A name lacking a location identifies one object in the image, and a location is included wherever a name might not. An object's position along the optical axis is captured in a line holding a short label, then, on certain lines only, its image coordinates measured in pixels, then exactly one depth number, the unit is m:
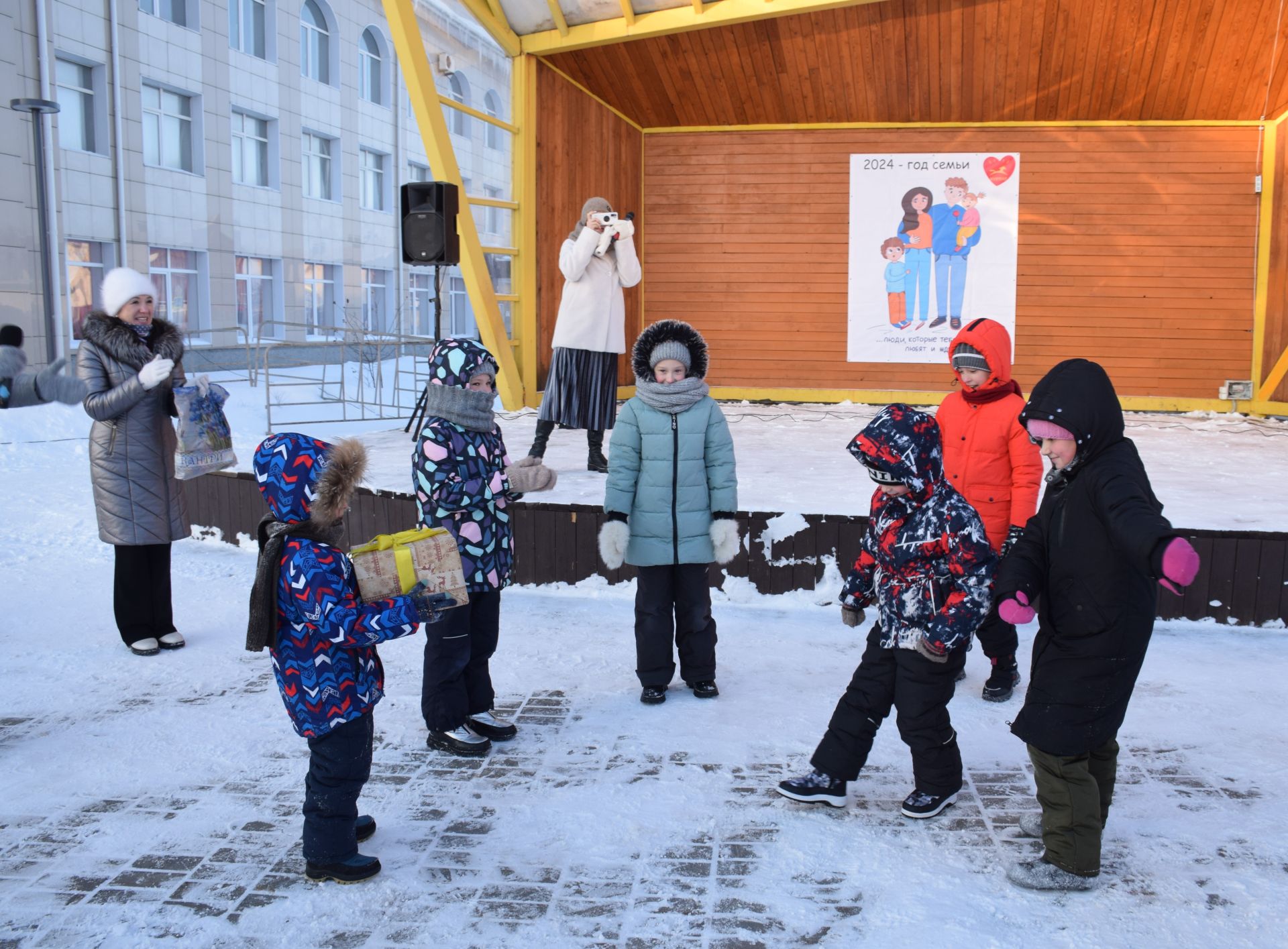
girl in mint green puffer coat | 3.86
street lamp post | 10.61
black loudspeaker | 8.00
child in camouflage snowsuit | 2.78
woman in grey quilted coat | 4.27
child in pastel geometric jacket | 3.28
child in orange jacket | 3.67
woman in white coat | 6.61
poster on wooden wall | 11.55
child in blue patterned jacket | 2.47
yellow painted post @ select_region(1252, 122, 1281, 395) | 11.04
